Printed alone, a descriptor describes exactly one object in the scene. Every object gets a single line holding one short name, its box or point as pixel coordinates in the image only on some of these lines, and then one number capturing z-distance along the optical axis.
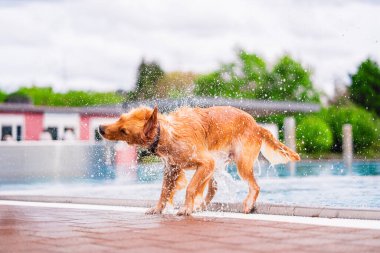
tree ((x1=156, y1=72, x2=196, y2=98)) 26.23
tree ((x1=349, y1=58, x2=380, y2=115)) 33.00
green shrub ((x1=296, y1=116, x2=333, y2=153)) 21.86
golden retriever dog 5.53
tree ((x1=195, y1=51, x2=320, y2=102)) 39.00
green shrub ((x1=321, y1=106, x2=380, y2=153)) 22.44
